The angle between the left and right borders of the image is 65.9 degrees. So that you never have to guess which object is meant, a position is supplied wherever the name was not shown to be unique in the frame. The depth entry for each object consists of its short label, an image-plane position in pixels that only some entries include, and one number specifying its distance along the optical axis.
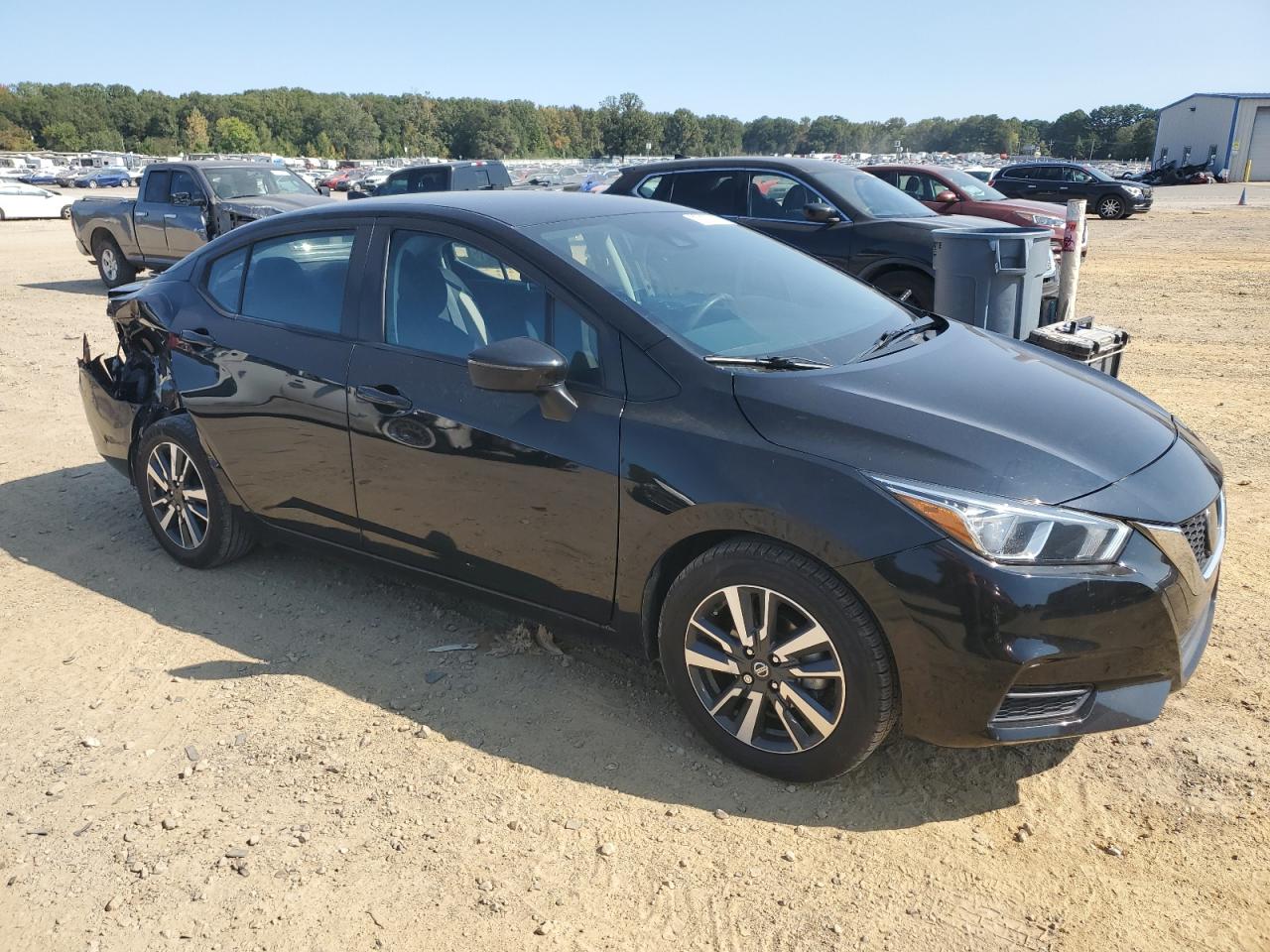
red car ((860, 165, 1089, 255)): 11.89
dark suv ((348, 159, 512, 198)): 16.56
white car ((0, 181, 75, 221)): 32.74
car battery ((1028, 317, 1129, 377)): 4.82
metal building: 64.94
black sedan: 2.62
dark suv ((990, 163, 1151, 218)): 27.81
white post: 6.89
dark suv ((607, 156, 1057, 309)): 8.72
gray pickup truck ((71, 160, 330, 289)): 13.21
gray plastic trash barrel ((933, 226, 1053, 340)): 5.60
